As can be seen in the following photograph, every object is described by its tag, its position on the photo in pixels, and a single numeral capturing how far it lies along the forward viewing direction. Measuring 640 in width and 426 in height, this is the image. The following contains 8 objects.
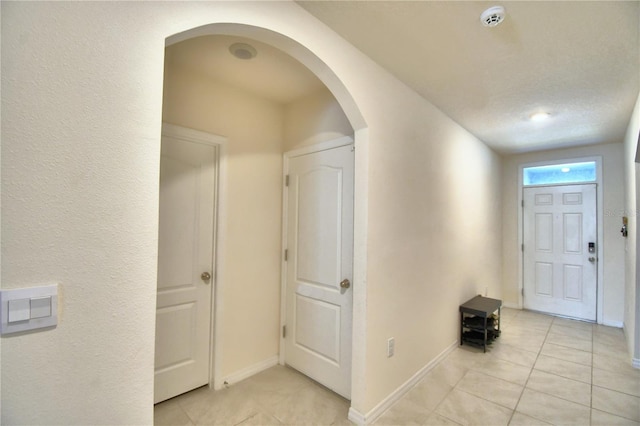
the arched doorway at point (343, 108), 1.31
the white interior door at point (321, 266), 2.28
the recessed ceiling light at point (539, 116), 2.92
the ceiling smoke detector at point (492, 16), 1.50
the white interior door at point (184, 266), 2.08
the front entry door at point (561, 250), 4.04
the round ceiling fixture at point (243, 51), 1.90
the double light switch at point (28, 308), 0.76
